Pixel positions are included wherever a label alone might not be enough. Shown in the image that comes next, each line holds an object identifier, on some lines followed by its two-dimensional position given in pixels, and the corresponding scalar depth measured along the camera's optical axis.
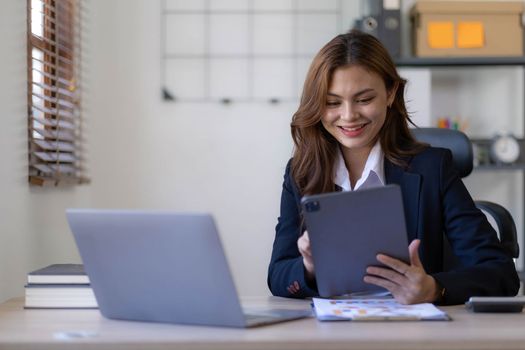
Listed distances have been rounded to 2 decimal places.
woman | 3.10
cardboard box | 4.46
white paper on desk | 2.24
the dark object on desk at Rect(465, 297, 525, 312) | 2.39
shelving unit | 4.46
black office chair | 3.50
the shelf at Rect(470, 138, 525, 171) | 4.53
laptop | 2.08
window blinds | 3.55
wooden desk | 1.96
